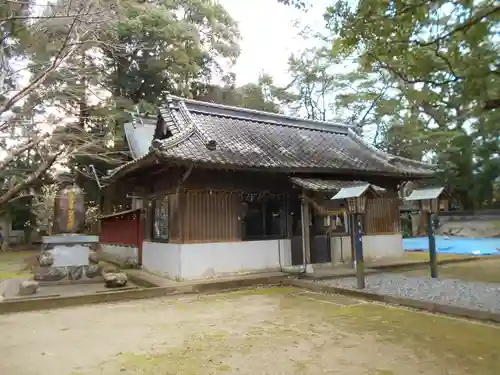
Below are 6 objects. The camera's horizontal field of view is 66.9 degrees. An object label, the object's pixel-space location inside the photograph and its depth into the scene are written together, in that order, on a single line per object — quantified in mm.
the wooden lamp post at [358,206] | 8633
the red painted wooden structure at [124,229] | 13906
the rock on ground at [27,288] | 8367
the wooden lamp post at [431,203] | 9609
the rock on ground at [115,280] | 9227
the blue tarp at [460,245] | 16750
